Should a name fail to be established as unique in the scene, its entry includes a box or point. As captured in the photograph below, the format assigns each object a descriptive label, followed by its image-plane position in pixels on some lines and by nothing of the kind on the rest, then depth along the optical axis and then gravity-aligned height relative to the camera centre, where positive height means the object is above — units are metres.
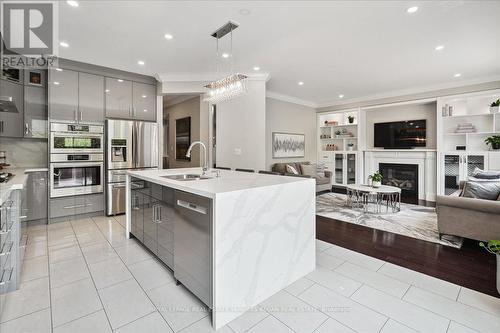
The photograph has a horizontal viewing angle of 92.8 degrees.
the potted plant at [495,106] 4.74 +1.19
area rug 3.32 -0.93
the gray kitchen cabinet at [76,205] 3.86 -0.67
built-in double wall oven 3.78 +0.09
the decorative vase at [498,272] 1.92 -0.87
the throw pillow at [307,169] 6.48 -0.10
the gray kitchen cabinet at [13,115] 3.46 +0.75
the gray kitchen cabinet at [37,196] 3.62 -0.48
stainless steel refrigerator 4.19 +0.23
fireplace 5.96 -0.33
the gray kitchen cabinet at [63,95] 3.84 +1.16
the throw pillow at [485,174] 3.63 -0.14
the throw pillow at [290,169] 6.07 -0.10
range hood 2.44 +0.71
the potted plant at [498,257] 1.87 -0.74
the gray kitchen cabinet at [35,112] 3.74 +0.86
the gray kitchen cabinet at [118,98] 4.36 +1.25
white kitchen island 1.64 -0.55
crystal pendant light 2.95 +1.08
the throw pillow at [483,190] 3.00 -0.32
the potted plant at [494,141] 4.73 +0.48
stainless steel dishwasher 1.69 -0.61
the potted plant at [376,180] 4.50 -0.28
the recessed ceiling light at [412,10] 2.53 +1.67
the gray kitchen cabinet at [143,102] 4.64 +1.27
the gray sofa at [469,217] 2.73 -0.63
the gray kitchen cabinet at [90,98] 4.09 +1.18
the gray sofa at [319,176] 6.23 -0.31
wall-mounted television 5.91 +0.81
